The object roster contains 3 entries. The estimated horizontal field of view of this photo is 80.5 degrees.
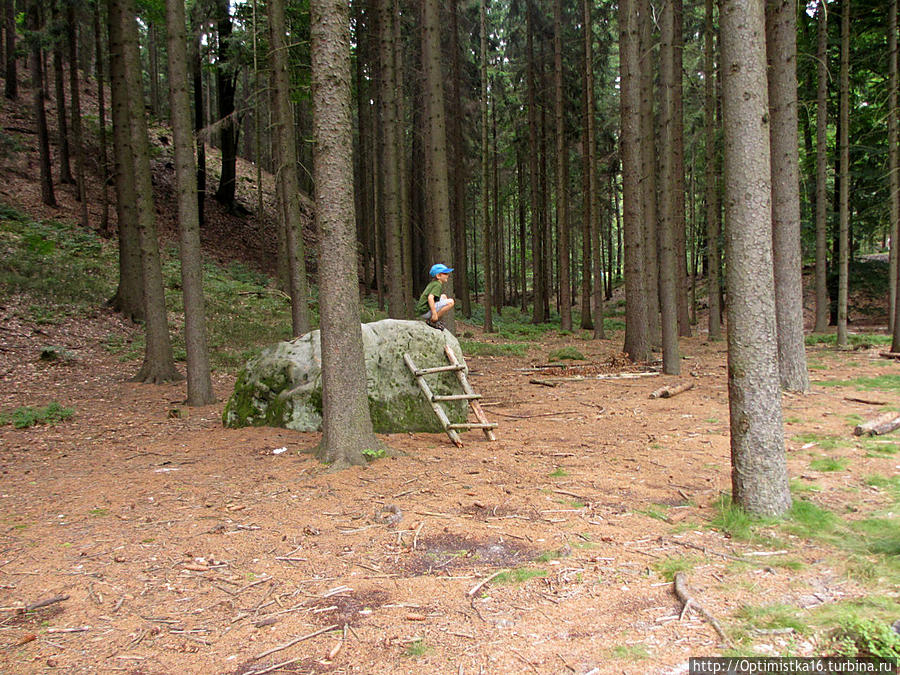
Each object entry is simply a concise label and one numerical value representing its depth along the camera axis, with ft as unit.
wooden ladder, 22.54
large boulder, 24.53
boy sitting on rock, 27.04
